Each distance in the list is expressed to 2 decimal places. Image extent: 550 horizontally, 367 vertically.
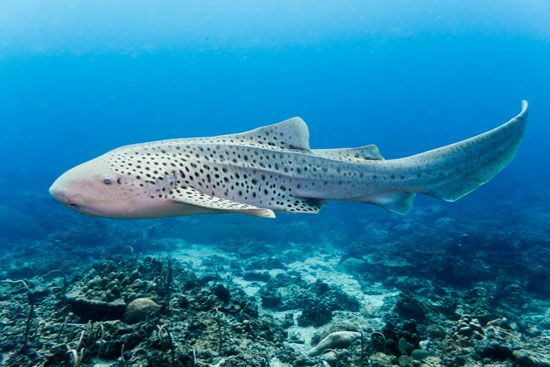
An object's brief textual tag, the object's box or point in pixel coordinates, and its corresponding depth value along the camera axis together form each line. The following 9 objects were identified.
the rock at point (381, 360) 3.94
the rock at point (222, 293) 6.71
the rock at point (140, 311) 4.95
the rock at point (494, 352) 3.76
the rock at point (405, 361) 3.82
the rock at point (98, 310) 5.09
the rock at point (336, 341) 5.58
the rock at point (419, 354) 4.06
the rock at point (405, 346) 4.27
